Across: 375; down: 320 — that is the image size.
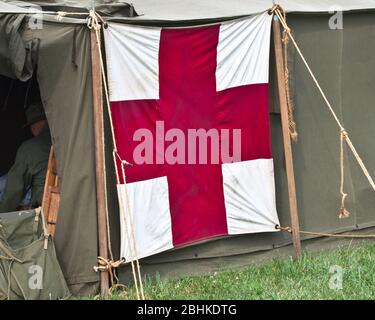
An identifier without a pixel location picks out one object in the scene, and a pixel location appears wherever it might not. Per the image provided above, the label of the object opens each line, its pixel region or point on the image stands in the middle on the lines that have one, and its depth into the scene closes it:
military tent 10.92
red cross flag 11.23
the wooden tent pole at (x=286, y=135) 12.20
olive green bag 10.67
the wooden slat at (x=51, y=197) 11.46
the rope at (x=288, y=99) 12.27
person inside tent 12.28
